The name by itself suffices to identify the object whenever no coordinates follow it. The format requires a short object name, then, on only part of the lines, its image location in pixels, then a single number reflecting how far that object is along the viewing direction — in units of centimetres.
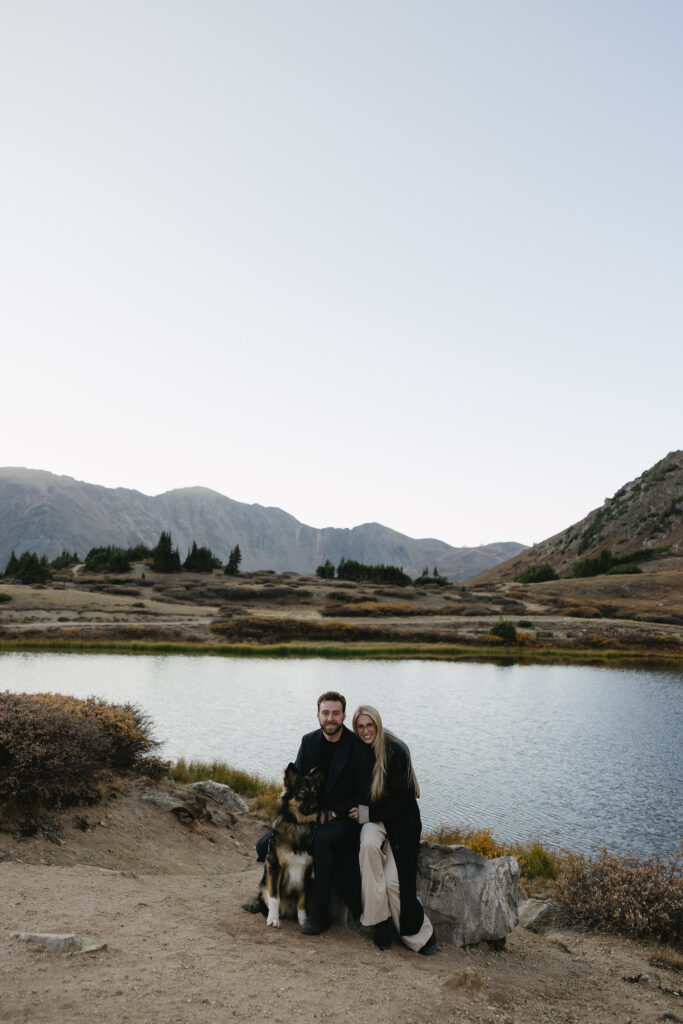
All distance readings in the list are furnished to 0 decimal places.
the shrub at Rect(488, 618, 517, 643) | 5988
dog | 726
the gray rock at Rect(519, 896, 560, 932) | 995
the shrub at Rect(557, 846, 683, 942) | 920
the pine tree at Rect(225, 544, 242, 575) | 10938
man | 736
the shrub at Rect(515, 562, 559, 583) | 12200
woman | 735
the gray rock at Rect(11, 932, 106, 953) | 600
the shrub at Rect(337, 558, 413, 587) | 11212
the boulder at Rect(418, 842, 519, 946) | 789
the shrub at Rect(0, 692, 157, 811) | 1069
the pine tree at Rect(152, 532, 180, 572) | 10175
